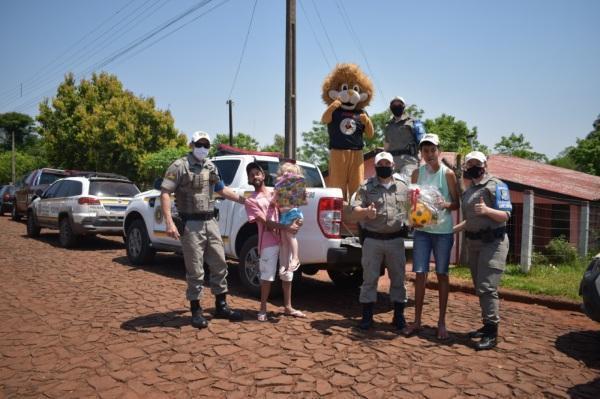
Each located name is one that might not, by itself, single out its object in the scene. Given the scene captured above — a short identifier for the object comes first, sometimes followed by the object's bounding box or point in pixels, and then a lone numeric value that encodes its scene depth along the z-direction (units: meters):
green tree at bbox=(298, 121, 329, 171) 48.88
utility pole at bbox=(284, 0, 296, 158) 10.76
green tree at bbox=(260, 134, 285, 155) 55.70
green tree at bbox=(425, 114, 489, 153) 37.39
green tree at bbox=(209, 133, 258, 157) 50.28
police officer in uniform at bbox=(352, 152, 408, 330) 4.52
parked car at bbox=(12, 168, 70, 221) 16.03
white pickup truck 5.15
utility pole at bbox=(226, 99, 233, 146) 32.19
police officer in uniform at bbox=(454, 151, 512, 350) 4.17
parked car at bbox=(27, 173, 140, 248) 10.05
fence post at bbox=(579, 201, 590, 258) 9.75
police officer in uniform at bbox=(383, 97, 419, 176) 6.19
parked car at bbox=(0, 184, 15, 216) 21.20
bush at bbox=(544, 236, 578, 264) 9.54
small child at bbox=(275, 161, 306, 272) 4.85
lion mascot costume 6.32
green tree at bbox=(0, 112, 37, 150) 86.19
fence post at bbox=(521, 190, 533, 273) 7.91
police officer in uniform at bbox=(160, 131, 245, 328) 4.70
